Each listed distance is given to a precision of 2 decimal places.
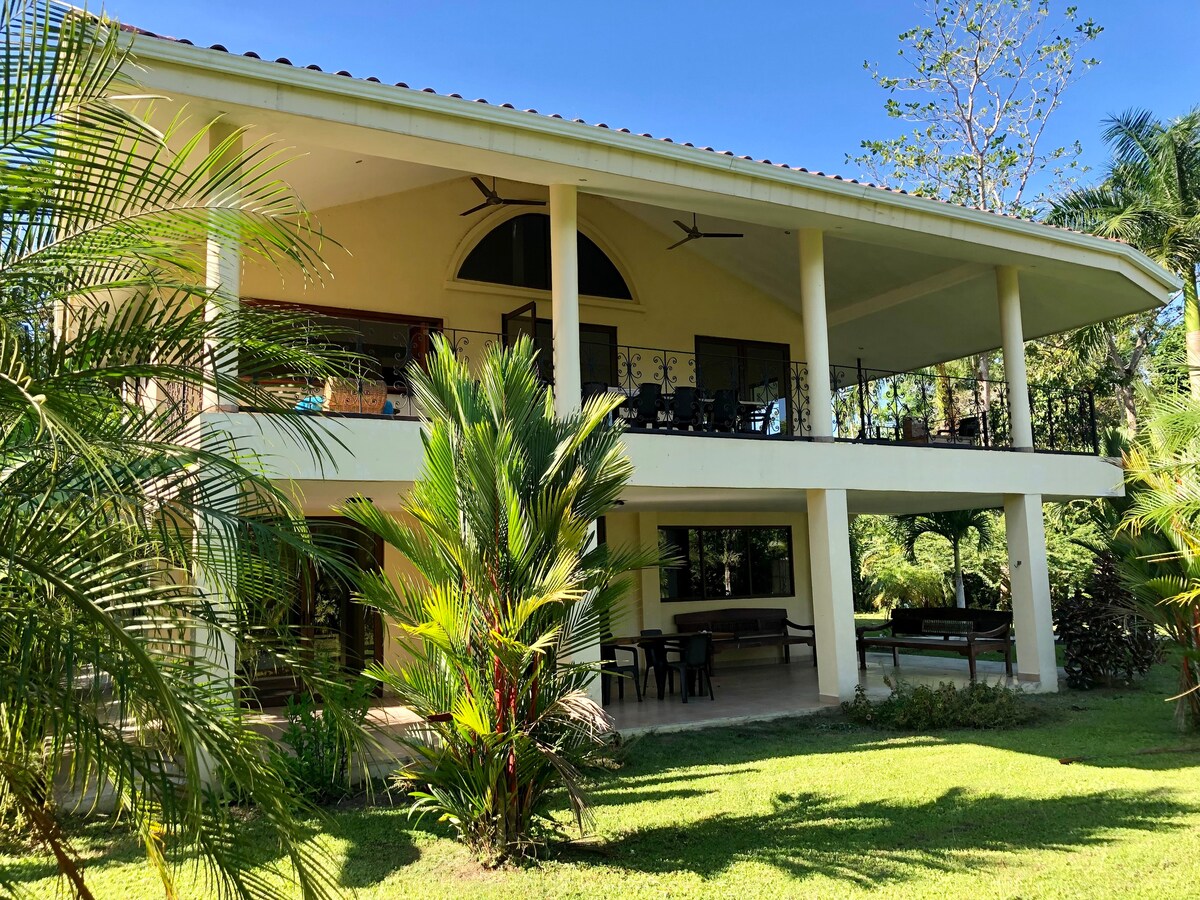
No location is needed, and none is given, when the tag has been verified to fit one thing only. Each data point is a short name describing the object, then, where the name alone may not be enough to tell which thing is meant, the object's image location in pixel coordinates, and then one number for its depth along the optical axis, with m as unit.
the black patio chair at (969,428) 14.18
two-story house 8.33
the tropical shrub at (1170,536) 8.61
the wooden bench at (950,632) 12.77
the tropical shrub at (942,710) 10.02
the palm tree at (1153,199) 18.83
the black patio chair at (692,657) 11.70
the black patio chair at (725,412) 11.72
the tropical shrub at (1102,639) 12.64
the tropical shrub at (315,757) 7.18
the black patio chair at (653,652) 11.95
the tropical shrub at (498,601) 5.52
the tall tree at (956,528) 20.55
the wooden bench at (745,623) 14.69
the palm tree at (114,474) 2.77
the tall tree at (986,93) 26.30
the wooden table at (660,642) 11.73
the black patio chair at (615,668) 11.65
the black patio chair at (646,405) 11.05
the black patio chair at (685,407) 11.28
